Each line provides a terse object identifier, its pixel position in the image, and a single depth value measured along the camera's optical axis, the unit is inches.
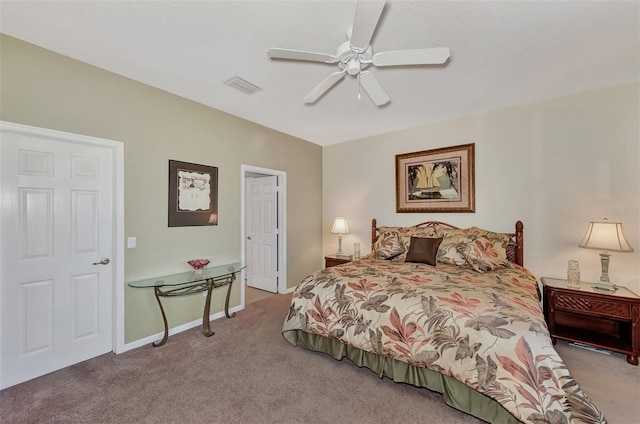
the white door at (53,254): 86.0
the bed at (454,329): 62.5
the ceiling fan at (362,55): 63.3
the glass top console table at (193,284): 110.9
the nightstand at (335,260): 175.8
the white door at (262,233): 185.0
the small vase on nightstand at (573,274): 112.7
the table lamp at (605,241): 104.1
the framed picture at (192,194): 124.8
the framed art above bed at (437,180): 151.4
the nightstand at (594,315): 97.7
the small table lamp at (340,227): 185.9
